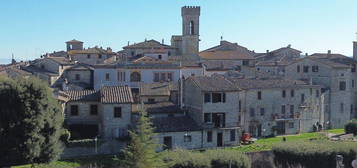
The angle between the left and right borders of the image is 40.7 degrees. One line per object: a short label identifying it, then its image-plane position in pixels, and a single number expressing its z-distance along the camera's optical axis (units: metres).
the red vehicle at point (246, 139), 47.64
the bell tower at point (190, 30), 77.94
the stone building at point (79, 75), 63.56
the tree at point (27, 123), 35.22
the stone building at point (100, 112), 43.44
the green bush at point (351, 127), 53.17
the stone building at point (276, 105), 52.22
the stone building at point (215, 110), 44.78
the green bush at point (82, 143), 40.78
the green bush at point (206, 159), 35.06
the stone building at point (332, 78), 59.84
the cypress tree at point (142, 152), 32.53
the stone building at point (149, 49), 70.12
